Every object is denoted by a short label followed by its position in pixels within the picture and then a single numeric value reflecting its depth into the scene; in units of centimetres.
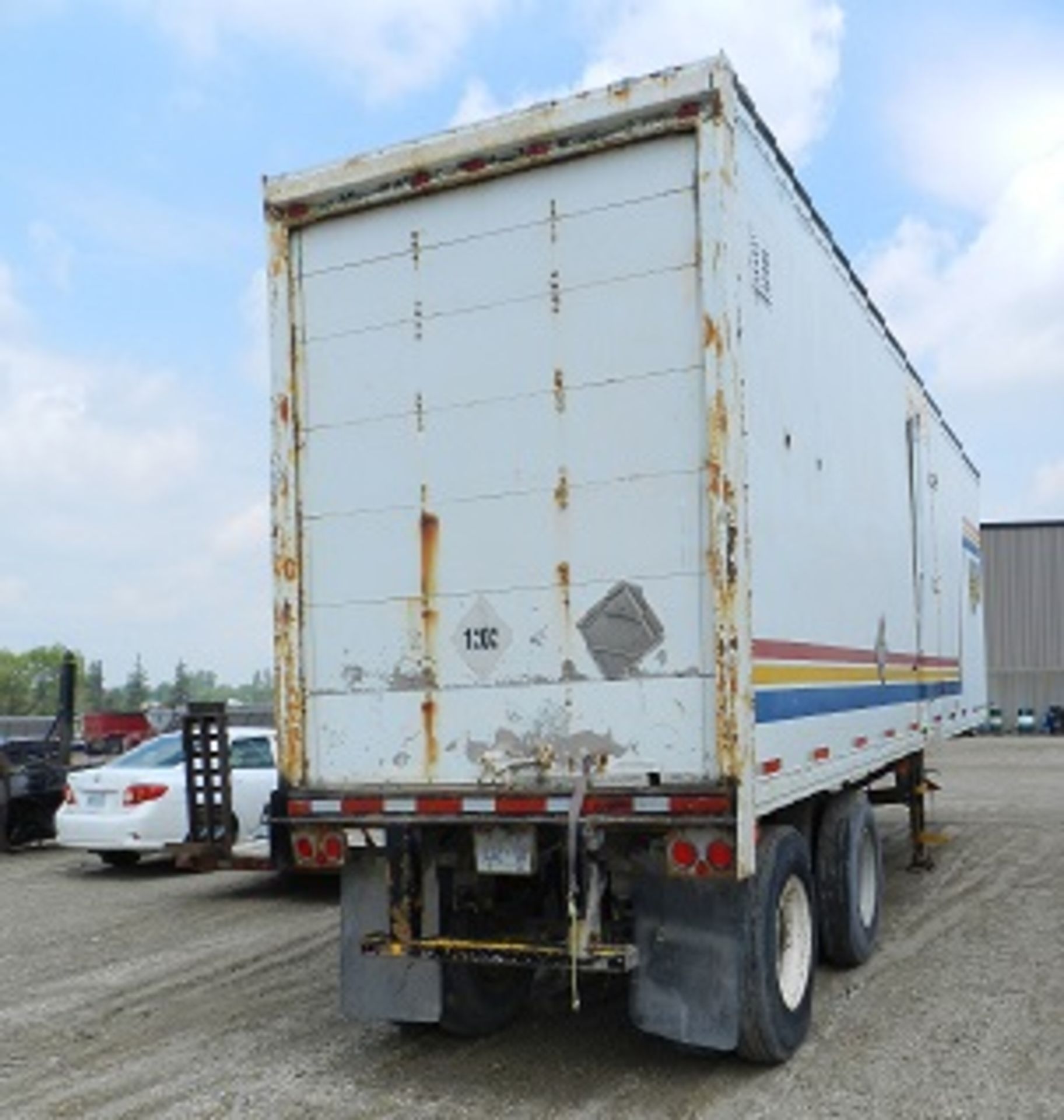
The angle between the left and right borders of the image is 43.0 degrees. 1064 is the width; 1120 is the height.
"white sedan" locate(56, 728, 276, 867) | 1288
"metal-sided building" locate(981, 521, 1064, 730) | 4488
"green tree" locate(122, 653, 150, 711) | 14162
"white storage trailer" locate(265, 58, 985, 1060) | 580
